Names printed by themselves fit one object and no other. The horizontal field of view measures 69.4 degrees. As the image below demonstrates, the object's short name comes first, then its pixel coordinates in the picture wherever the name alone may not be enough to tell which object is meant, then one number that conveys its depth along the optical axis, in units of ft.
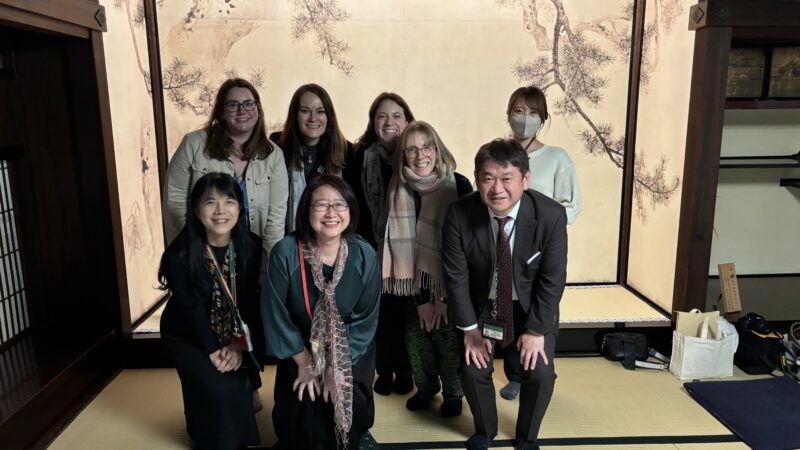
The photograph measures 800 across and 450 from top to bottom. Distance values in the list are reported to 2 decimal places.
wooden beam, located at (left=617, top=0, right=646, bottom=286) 11.51
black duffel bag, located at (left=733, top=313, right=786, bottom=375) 9.75
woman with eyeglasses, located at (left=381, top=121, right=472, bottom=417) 7.55
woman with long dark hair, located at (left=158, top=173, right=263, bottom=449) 6.97
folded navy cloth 7.76
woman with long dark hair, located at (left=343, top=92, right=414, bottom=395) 8.20
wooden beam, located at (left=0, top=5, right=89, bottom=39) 7.17
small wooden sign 10.34
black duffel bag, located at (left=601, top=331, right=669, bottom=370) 10.04
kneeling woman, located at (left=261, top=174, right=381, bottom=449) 6.75
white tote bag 9.43
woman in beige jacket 7.89
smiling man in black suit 7.13
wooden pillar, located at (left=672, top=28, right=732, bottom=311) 9.39
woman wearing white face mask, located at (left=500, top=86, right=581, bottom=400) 8.18
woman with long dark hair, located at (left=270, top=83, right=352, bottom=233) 8.23
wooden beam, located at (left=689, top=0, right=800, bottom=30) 9.16
